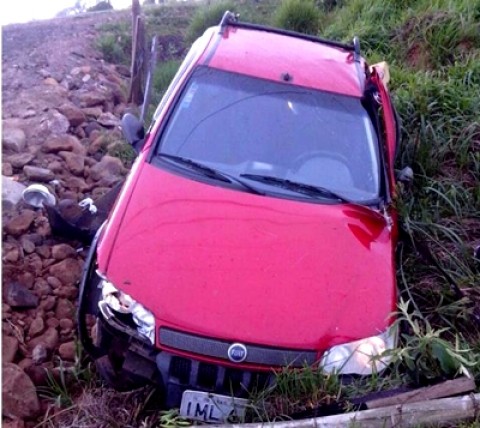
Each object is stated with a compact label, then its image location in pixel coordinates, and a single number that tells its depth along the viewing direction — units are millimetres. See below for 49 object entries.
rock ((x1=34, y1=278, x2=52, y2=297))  4375
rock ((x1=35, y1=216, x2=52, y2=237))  4859
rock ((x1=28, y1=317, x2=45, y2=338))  4109
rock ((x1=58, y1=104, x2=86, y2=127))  6562
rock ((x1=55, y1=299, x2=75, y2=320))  4273
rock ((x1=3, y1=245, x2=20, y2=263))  4547
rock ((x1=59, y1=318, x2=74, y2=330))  4199
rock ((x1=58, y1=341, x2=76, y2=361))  4000
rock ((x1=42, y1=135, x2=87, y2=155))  5895
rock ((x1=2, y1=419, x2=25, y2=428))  3529
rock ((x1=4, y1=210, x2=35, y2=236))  4789
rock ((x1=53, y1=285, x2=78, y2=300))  4402
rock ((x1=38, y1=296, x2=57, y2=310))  4281
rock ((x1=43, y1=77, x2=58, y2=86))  7302
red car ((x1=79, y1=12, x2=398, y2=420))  3348
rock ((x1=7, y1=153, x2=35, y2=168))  5645
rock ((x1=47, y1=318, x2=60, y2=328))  4191
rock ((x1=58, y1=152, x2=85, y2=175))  5762
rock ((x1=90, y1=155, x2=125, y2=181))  5789
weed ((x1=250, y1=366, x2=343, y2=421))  3289
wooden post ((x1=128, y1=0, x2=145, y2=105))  7492
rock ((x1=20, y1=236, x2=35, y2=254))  4668
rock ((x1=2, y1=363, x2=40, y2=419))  3604
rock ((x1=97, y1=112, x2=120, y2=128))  6738
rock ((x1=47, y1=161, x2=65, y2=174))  5680
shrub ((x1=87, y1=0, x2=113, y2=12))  12511
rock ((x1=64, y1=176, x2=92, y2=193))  5574
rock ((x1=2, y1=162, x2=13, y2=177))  5520
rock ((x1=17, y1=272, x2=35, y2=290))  4398
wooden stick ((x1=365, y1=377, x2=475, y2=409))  3197
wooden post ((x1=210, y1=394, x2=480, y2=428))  3082
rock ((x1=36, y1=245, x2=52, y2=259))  4688
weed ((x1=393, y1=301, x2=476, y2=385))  3332
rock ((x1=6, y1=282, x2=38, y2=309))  4223
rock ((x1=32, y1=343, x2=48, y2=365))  3955
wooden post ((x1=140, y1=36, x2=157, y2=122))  6395
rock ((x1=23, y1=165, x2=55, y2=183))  5469
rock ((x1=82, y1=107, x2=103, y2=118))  6855
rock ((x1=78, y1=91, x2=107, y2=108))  7086
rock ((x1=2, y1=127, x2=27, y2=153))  5863
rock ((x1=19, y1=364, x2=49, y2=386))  3840
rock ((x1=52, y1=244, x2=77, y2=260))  4660
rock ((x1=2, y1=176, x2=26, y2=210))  5059
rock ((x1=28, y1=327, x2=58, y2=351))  4039
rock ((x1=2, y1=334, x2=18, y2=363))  3869
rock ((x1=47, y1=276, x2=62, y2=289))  4449
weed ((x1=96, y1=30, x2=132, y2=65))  8695
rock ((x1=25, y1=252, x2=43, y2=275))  4535
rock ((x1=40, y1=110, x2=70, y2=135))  6266
